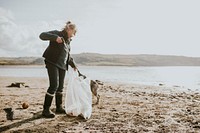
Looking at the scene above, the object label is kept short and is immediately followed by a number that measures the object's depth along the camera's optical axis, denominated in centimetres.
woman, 638
